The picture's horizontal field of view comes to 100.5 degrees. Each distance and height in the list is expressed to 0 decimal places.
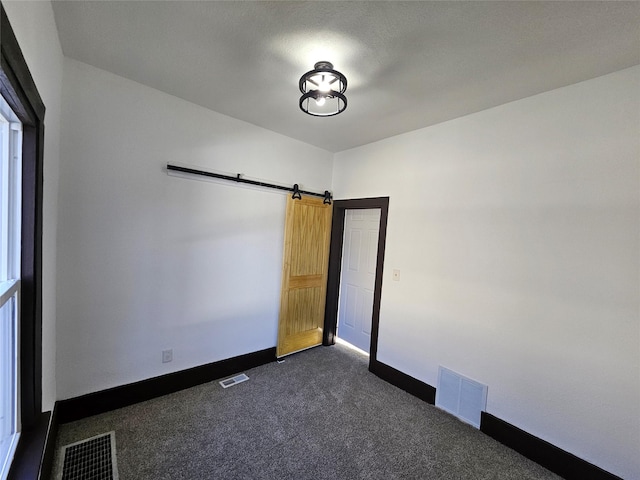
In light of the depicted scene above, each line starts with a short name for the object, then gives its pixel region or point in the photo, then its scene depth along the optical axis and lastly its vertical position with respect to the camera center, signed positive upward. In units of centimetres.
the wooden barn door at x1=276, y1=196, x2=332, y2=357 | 317 -61
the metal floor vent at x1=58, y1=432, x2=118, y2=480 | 158 -156
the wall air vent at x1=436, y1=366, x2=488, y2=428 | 221 -137
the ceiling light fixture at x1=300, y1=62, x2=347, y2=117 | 161 +92
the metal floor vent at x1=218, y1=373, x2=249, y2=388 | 260 -160
